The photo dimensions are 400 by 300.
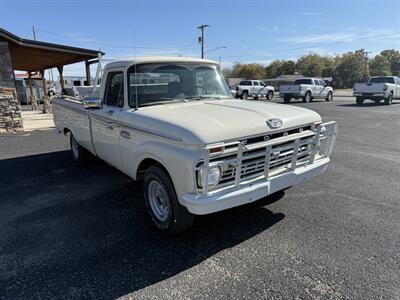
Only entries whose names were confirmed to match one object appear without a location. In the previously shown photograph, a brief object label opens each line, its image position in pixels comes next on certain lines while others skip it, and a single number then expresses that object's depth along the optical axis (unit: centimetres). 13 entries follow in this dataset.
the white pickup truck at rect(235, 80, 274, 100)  2825
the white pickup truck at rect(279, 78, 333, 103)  2497
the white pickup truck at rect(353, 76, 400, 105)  2184
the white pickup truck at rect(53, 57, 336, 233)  299
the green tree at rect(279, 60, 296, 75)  8166
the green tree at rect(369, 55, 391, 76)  7831
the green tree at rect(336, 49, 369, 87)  7188
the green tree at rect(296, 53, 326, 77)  7450
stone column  1136
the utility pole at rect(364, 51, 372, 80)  7219
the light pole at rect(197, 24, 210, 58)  4234
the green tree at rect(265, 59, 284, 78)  8468
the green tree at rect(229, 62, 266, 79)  8381
